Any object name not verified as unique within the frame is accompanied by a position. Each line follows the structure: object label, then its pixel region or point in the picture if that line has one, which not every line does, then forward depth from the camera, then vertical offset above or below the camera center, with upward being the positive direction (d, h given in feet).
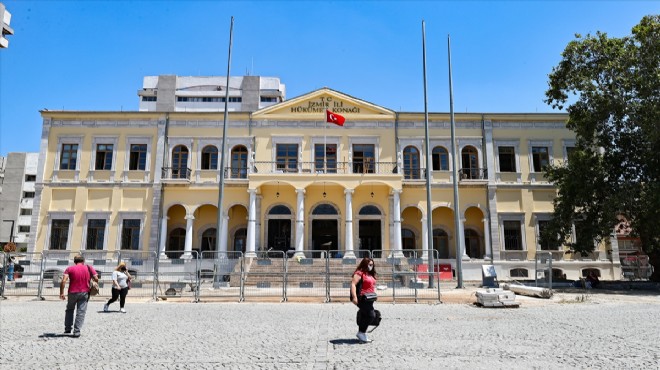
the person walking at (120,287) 46.24 -2.50
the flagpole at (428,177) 76.48 +14.11
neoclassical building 98.53 +16.37
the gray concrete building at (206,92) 254.68 +89.64
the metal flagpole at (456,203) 72.10 +9.41
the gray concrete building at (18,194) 221.25 +29.86
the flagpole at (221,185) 79.30 +12.55
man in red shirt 30.86 -2.25
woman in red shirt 28.29 -2.09
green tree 70.74 +20.21
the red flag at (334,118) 92.56 +27.33
